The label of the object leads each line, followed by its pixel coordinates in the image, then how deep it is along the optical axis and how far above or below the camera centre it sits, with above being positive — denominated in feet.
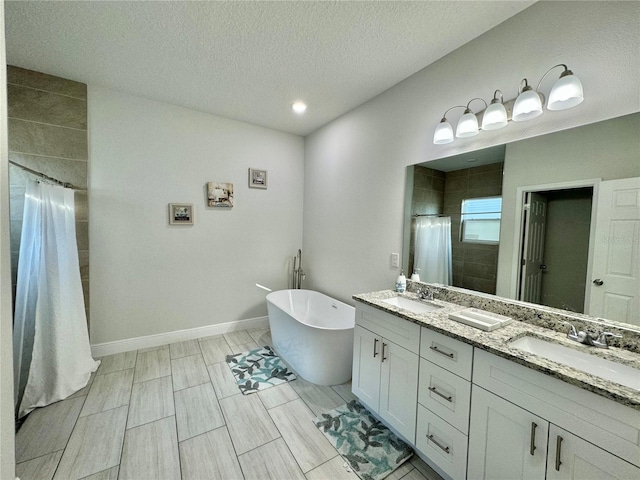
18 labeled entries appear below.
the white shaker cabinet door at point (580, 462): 2.65 -2.57
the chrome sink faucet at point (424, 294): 6.20 -1.62
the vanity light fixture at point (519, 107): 4.03 +2.36
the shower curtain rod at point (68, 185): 7.20 +1.12
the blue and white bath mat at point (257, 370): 7.13 -4.50
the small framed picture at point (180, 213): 9.14 +0.42
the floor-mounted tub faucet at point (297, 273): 11.78 -2.18
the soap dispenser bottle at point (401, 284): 6.80 -1.49
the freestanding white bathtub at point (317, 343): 6.93 -3.46
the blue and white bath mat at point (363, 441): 4.75 -4.53
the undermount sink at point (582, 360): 3.24 -1.84
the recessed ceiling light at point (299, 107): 8.67 +4.33
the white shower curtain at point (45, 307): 6.03 -2.19
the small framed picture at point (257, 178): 10.56 +2.11
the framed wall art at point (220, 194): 9.71 +1.27
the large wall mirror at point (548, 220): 3.82 +0.26
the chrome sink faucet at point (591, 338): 3.73 -1.61
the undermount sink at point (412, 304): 5.89 -1.85
